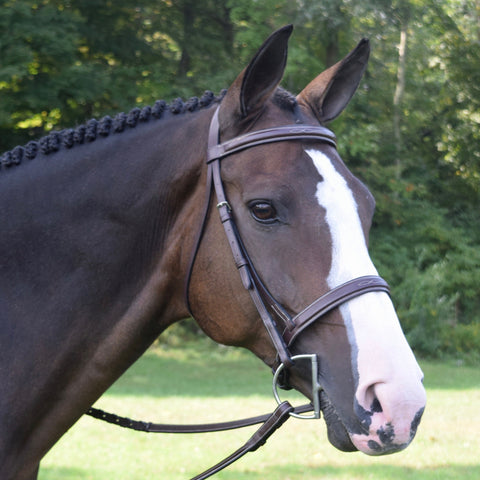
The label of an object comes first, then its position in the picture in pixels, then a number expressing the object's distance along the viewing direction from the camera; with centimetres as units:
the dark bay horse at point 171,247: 209
